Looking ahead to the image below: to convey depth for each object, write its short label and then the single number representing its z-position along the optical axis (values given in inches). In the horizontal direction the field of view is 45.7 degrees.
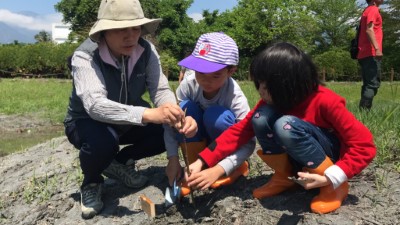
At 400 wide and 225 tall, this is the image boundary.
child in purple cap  96.0
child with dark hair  80.8
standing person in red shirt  220.1
